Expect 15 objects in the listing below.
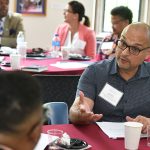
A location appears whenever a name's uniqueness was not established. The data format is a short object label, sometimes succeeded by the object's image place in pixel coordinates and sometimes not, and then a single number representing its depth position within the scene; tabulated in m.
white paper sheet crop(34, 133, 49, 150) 2.43
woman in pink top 8.02
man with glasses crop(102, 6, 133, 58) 7.34
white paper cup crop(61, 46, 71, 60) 6.91
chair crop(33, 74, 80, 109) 4.78
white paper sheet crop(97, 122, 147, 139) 2.82
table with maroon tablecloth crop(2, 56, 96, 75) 5.57
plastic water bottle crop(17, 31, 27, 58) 6.74
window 10.69
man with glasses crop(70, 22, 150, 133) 3.54
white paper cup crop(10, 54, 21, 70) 5.53
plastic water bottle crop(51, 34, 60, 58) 7.33
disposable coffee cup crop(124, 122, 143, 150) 2.52
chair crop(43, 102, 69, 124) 3.50
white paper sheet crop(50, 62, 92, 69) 6.00
